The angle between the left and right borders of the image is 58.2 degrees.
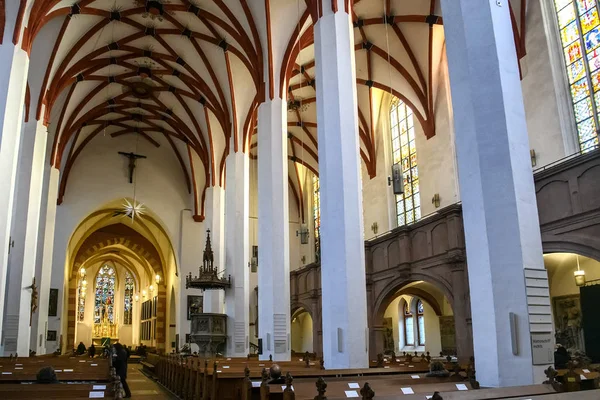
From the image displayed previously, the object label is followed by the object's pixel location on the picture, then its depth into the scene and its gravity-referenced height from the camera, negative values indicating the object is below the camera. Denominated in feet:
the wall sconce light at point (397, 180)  46.62 +11.92
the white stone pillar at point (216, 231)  73.67 +13.73
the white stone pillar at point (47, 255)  71.38 +10.15
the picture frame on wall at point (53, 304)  85.76 +3.93
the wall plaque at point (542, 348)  19.34 -1.09
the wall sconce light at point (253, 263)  88.33 +9.81
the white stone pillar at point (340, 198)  33.01 +7.94
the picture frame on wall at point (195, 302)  91.76 +4.03
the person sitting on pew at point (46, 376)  20.77 -1.75
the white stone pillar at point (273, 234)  48.16 +8.19
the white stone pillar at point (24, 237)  51.70 +9.05
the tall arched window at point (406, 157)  63.46 +19.61
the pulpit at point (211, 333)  63.52 -0.87
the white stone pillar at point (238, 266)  63.41 +6.89
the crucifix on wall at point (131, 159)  94.73 +28.96
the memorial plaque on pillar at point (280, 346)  47.50 -1.93
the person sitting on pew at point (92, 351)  98.29 -4.07
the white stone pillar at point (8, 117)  39.60 +15.68
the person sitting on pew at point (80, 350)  103.45 -4.02
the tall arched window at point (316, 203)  91.53 +20.11
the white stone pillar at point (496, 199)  19.52 +4.45
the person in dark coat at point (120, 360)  39.96 -2.39
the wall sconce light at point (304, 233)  70.07 +11.42
